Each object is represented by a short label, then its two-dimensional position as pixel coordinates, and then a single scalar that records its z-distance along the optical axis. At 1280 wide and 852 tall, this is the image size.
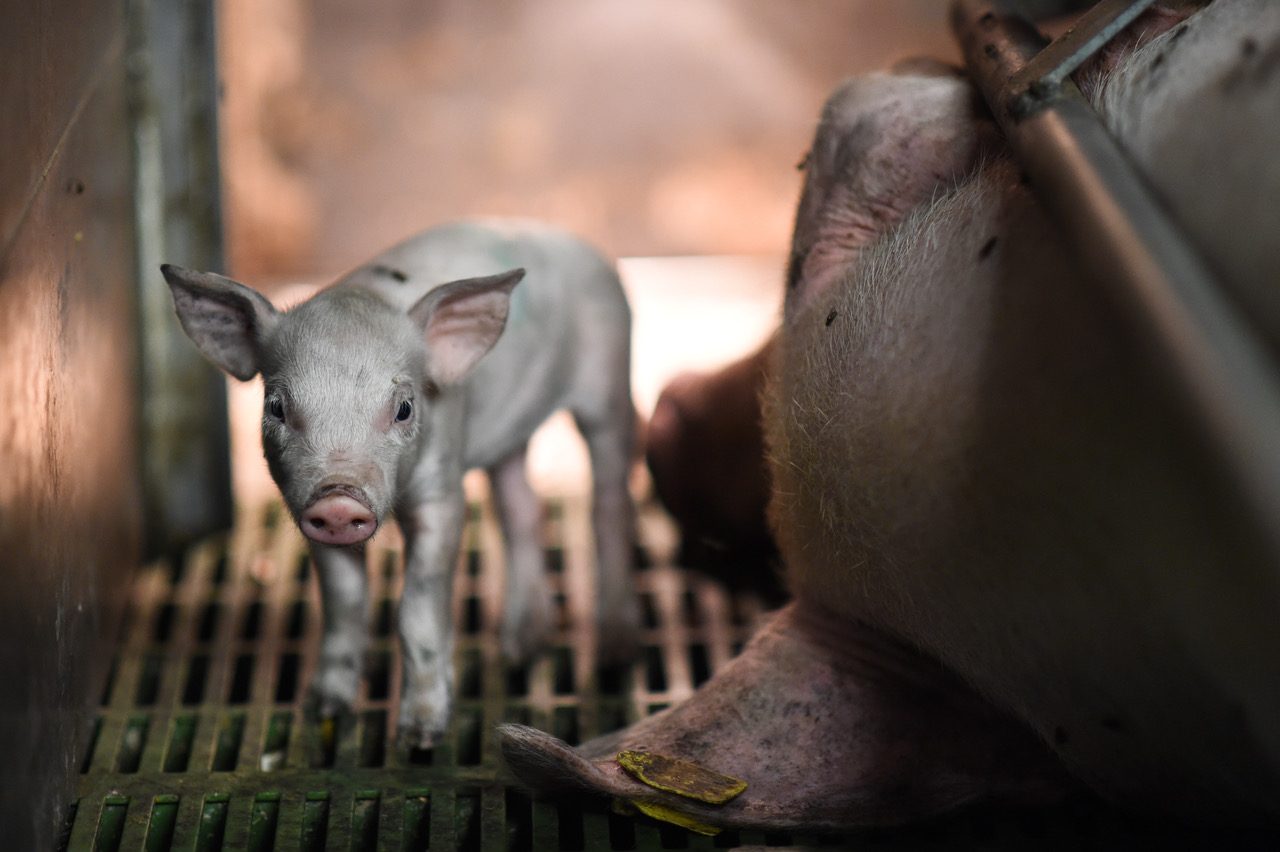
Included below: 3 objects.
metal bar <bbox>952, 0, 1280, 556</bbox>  0.78
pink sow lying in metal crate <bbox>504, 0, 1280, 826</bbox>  0.88
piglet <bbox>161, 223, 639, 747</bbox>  1.25
